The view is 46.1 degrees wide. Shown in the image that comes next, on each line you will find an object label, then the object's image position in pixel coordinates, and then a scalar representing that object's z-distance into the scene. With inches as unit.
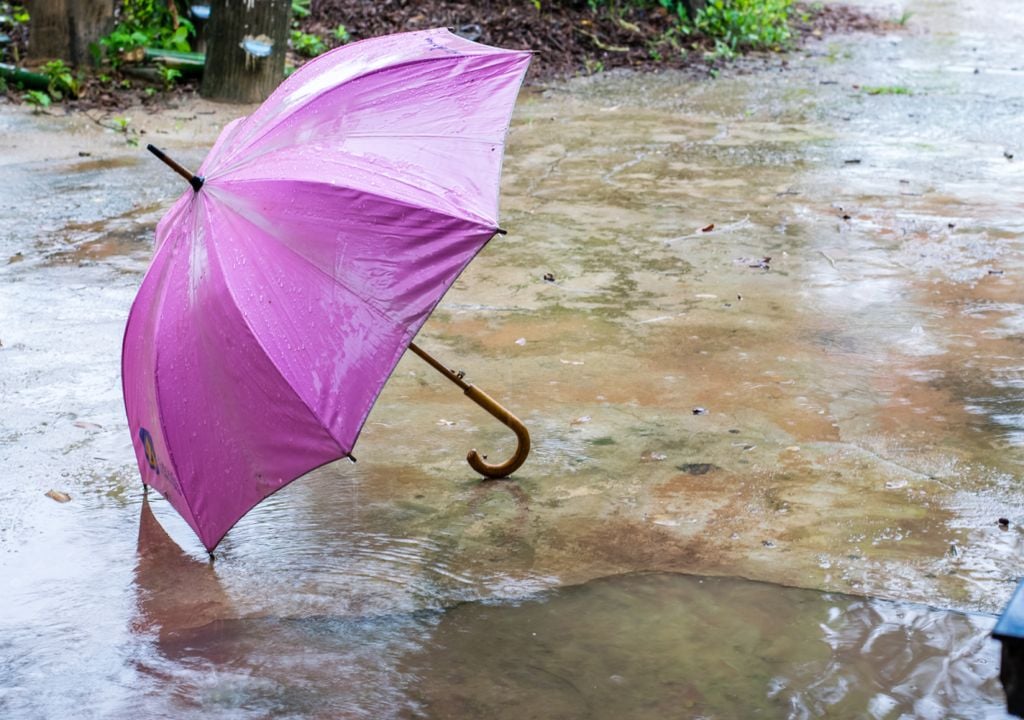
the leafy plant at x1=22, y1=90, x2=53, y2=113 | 343.6
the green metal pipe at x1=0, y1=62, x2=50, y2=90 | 355.6
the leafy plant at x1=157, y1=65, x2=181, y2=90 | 366.9
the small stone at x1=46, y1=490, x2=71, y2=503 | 142.9
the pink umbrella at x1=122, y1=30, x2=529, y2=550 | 109.7
